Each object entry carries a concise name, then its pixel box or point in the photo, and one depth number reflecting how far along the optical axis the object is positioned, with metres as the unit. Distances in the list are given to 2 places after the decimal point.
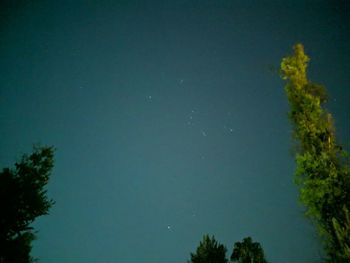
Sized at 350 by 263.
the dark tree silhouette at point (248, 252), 21.39
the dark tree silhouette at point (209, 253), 21.88
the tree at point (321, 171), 10.30
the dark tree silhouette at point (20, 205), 13.27
